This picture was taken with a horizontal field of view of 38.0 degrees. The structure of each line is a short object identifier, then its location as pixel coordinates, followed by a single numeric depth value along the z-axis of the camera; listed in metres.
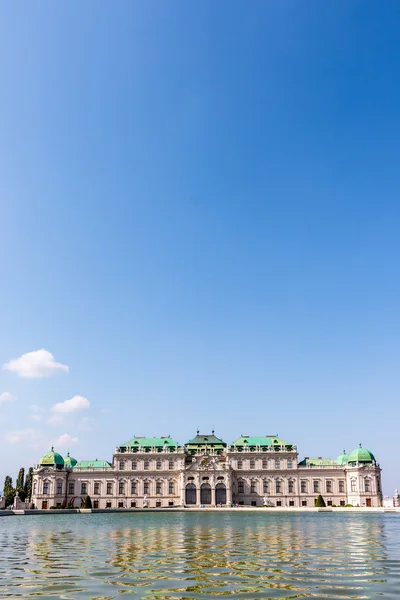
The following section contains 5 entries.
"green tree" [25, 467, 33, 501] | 148.52
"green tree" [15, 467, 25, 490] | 150.00
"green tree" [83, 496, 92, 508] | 126.38
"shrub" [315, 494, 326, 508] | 124.31
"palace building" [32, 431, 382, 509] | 144.00
